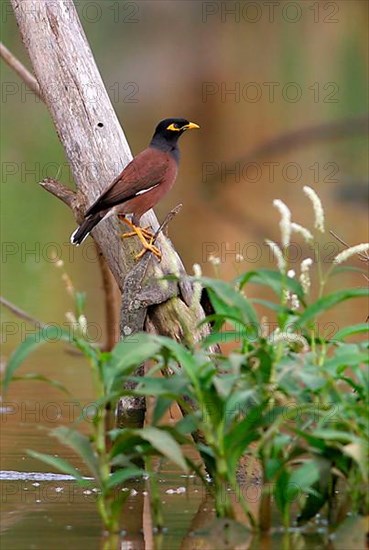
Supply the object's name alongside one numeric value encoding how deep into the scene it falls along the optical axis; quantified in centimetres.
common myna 1152
